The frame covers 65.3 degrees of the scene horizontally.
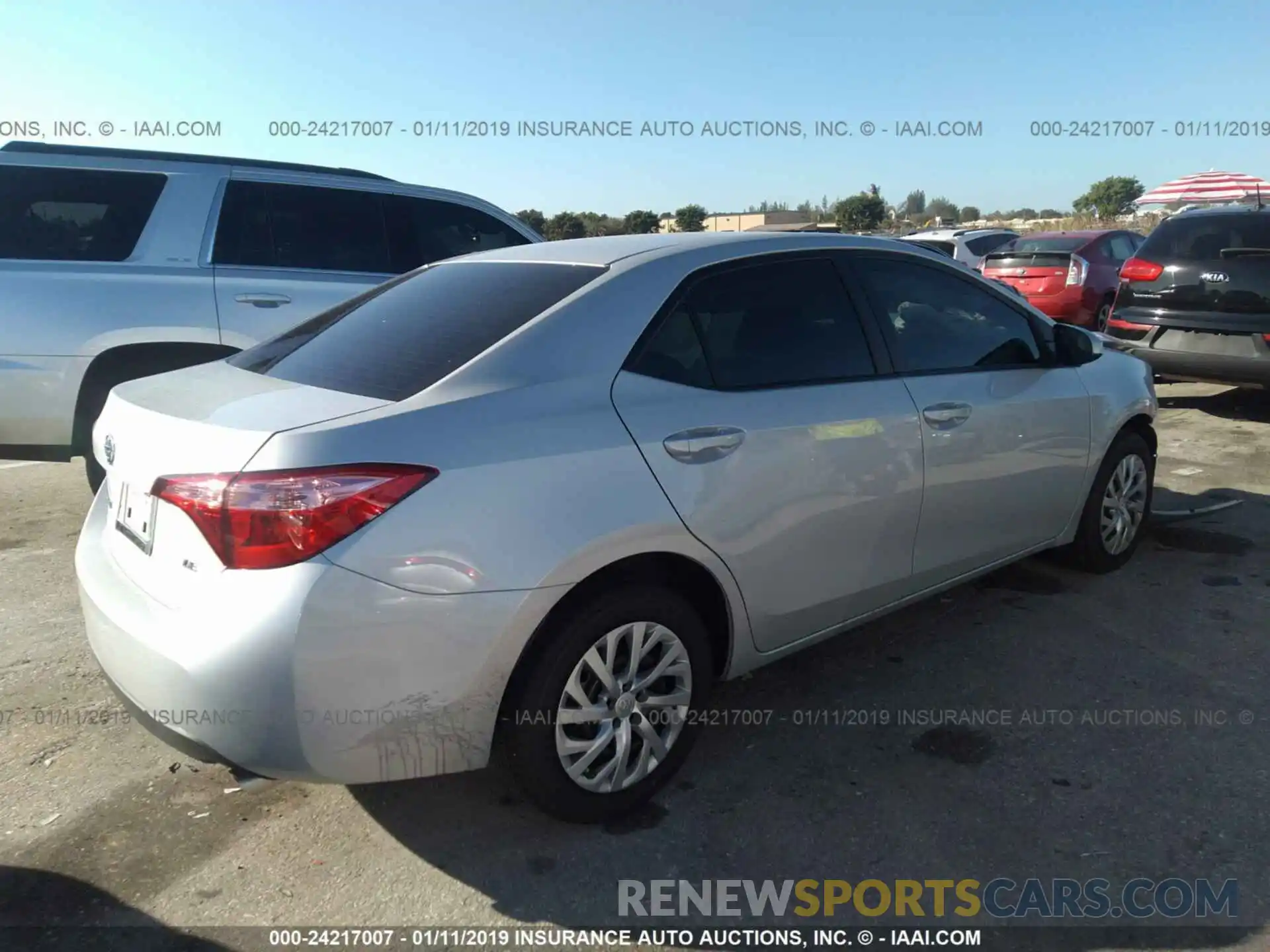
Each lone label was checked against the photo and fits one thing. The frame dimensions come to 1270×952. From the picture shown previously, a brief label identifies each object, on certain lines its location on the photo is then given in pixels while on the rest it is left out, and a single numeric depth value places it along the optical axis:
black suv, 7.38
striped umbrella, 19.06
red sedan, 11.78
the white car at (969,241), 16.20
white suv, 4.83
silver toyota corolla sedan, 2.27
